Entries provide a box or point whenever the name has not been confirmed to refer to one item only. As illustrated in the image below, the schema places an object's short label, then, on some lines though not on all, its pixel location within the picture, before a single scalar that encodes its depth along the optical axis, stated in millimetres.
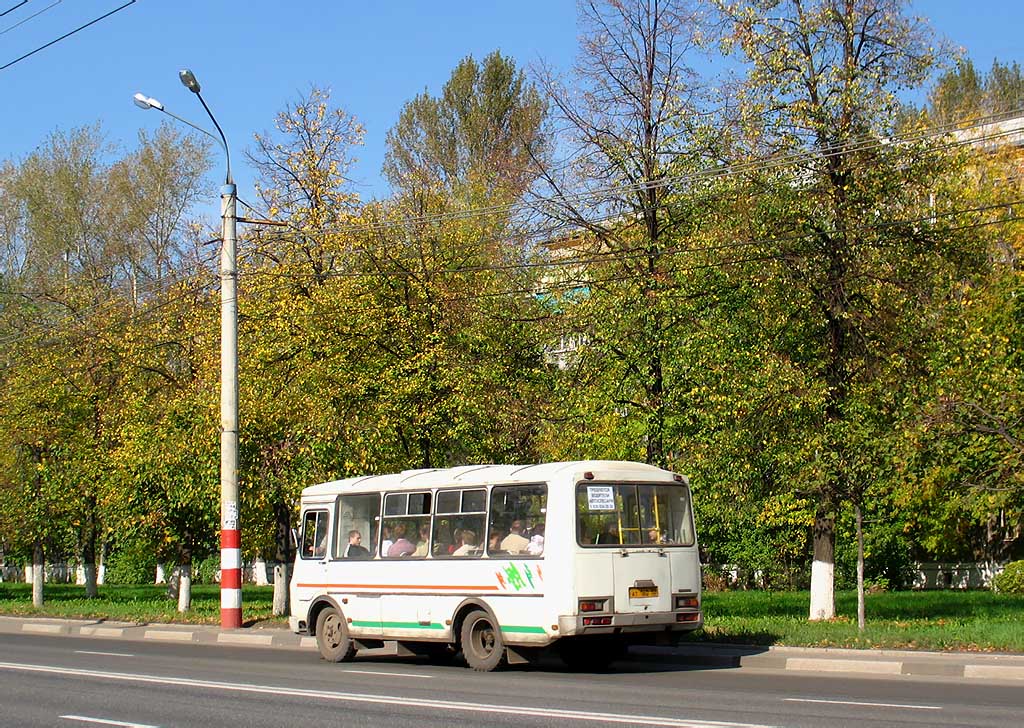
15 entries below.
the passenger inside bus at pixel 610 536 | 15867
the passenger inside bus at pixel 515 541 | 16219
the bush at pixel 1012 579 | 34531
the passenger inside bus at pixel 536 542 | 15950
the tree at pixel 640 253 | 24312
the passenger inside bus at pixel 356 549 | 18781
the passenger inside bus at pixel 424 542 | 17667
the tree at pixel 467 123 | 59500
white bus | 15656
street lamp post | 24047
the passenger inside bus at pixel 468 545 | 16875
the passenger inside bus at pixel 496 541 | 16531
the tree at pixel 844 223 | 22375
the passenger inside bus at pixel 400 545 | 18000
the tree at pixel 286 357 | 27406
